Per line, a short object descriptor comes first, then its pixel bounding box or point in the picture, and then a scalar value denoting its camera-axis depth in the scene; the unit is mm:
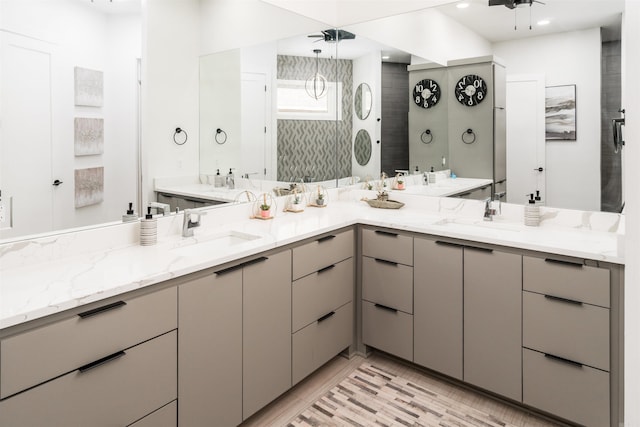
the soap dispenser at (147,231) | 2000
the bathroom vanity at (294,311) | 1355
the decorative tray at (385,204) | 3039
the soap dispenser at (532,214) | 2428
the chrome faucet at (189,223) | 2213
